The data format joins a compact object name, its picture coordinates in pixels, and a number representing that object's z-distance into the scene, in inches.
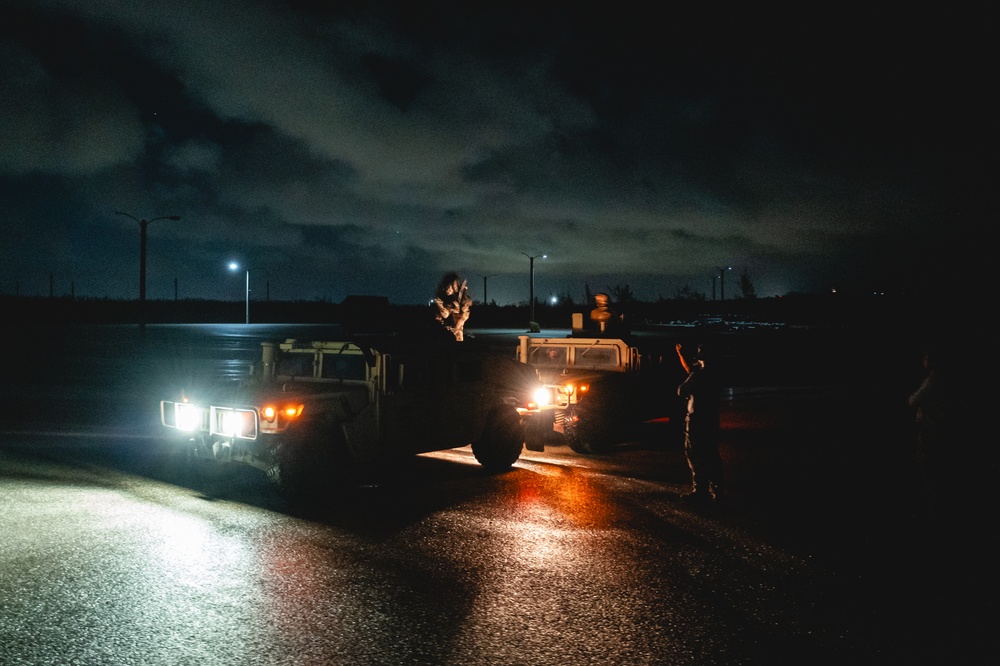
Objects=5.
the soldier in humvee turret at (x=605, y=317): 540.7
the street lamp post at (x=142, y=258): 1392.7
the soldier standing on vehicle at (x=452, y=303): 758.5
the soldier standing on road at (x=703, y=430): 332.2
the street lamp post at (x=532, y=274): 2316.4
